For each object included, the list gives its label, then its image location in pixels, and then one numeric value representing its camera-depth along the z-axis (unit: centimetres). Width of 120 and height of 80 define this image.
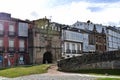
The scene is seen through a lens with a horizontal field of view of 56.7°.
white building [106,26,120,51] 4696
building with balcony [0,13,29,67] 2729
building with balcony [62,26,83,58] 3417
